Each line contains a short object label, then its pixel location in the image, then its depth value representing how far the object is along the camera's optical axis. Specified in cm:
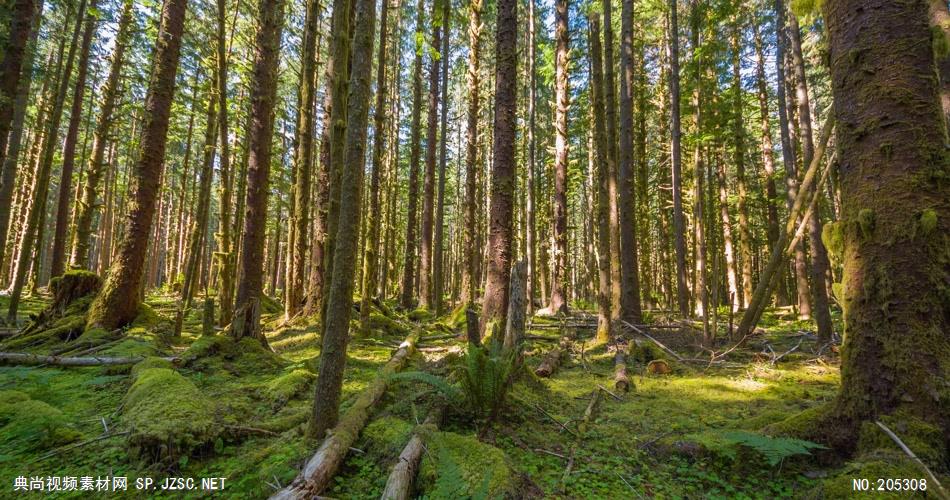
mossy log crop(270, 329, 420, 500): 236
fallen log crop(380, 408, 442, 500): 238
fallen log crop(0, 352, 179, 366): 531
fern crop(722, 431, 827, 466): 266
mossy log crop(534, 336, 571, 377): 638
